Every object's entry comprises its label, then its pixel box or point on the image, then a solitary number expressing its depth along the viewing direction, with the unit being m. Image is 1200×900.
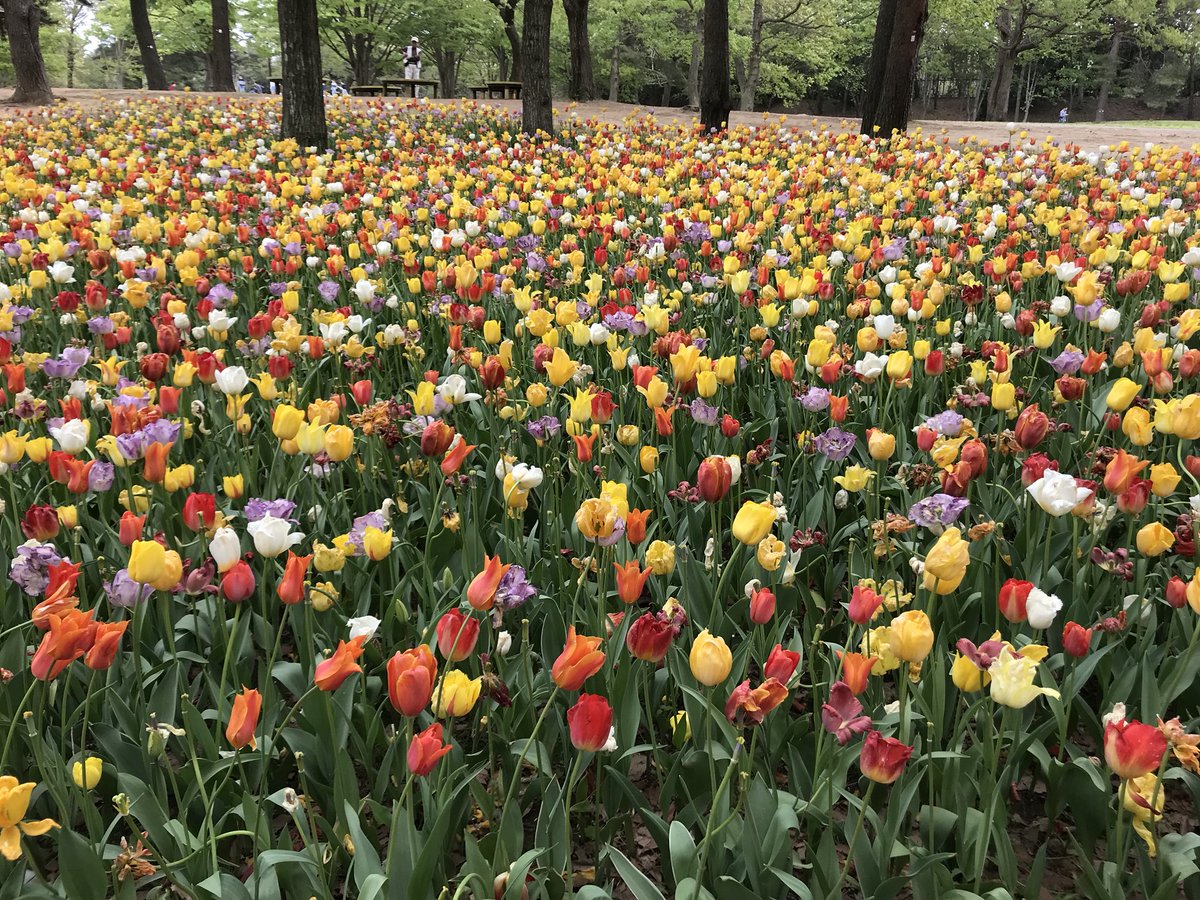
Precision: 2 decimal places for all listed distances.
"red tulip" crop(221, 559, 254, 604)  1.74
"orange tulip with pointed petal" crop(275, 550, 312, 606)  1.63
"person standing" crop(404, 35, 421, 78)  25.30
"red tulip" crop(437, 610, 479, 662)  1.48
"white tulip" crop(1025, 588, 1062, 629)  1.57
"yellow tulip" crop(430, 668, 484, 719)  1.45
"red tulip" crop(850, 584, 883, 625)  1.60
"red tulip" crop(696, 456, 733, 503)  1.99
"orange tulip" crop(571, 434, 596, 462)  2.29
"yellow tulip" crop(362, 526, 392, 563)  1.94
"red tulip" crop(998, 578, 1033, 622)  1.65
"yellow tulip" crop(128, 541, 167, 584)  1.59
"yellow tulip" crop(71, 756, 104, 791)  1.48
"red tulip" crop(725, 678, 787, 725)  1.37
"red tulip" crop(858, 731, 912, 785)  1.36
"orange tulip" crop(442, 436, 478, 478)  2.16
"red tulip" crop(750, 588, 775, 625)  1.67
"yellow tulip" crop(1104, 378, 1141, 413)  2.40
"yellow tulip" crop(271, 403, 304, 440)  2.25
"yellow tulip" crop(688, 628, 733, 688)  1.42
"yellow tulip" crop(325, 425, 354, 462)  2.24
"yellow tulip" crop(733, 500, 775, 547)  1.76
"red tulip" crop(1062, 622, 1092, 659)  1.57
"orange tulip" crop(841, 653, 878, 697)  1.48
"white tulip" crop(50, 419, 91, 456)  2.35
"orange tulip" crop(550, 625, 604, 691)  1.35
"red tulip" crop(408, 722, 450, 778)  1.29
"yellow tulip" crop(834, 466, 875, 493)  2.29
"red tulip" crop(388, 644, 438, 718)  1.32
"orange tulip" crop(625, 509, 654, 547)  1.87
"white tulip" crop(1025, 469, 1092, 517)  1.85
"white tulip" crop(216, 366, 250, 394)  2.71
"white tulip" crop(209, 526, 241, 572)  1.67
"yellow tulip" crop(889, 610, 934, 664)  1.41
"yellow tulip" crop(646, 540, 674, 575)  1.95
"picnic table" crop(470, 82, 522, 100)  23.94
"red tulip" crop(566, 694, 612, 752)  1.32
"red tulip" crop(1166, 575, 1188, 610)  1.81
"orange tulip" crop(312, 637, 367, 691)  1.35
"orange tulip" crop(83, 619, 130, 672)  1.47
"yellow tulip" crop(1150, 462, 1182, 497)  2.06
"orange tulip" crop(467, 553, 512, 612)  1.52
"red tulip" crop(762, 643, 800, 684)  1.44
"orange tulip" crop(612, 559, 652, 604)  1.67
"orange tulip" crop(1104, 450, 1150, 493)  1.93
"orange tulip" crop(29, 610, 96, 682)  1.39
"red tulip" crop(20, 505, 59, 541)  2.00
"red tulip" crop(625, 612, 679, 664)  1.51
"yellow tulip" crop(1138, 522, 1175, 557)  1.85
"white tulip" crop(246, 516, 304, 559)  1.82
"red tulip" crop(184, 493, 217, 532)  2.00
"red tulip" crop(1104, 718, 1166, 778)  1.24
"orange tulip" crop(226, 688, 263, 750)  1.35
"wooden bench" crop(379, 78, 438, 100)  24.33
